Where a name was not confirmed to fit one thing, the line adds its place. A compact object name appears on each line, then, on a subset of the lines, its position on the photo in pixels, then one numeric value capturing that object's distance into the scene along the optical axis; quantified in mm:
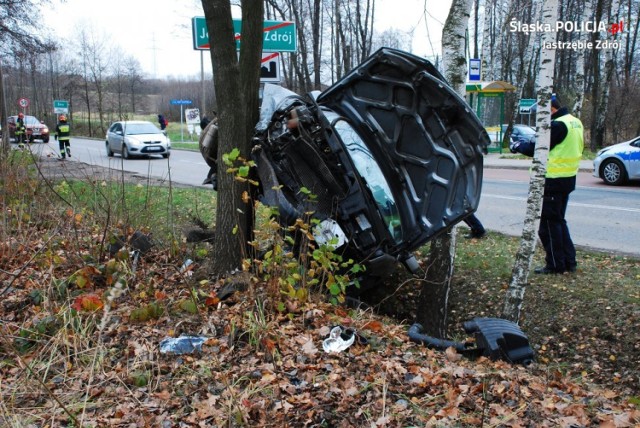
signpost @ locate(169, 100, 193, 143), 31688
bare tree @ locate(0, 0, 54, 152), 15893
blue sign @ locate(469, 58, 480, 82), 19453
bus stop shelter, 23984
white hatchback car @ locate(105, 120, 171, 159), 22219
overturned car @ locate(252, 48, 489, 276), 4969
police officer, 6492
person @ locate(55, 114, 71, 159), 20641
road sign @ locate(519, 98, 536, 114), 25130
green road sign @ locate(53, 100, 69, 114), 29528
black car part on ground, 3973
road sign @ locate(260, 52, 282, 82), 7961
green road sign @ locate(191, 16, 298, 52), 8008
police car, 13906
